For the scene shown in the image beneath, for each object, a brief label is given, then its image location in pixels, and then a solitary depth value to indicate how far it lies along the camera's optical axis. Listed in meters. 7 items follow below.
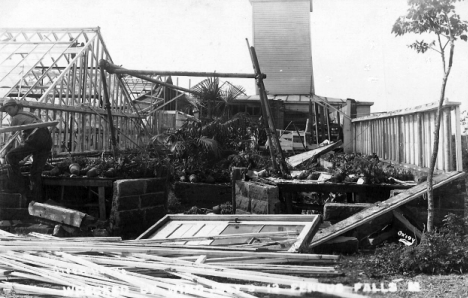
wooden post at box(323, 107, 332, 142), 21.57
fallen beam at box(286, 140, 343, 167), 13.60
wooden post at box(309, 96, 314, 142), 22.39
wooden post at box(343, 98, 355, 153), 17.02
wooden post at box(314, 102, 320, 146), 21.09
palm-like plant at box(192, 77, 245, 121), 14.46
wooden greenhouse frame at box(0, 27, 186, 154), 12.49
